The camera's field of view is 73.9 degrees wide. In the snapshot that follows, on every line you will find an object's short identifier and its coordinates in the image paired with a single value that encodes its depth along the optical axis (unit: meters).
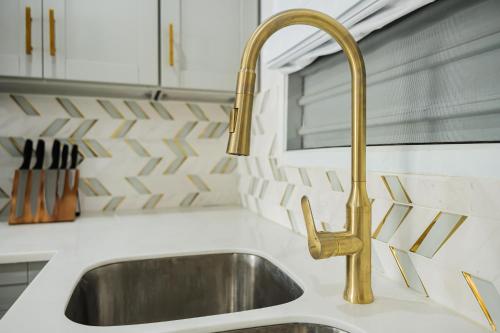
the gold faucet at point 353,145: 0.53
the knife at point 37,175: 1.36
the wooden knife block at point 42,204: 1.33
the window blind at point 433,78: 0.56
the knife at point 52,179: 1.38
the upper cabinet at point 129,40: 1.24
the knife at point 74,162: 1.49
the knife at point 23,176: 1.34
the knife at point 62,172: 1.44
